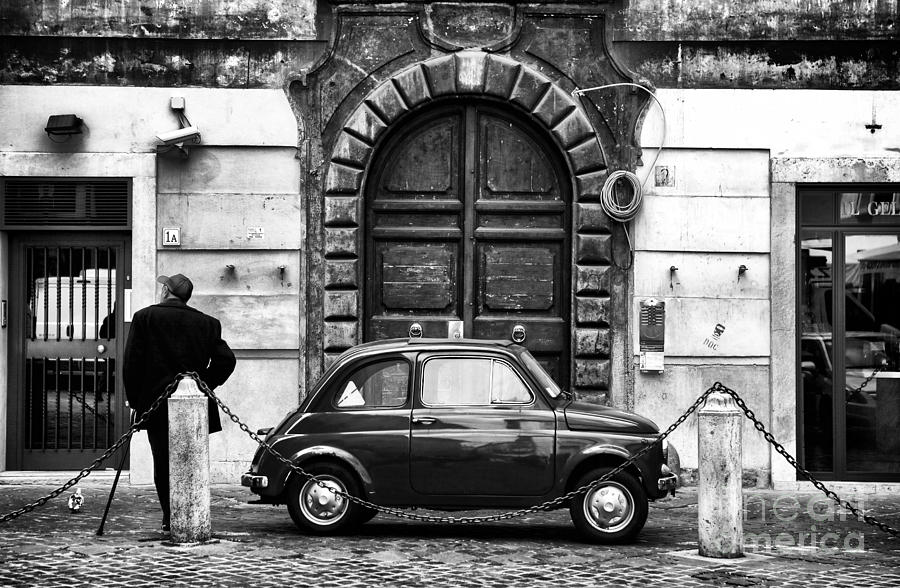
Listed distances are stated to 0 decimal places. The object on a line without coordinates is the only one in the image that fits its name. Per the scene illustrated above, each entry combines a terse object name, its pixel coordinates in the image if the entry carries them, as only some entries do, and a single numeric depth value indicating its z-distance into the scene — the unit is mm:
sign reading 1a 13039
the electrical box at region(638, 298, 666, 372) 12977
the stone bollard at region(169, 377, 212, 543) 9078
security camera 12773
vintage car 9531
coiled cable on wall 12961
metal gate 13289
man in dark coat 9797
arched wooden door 13250
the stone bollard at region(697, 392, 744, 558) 8828
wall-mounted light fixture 12823
